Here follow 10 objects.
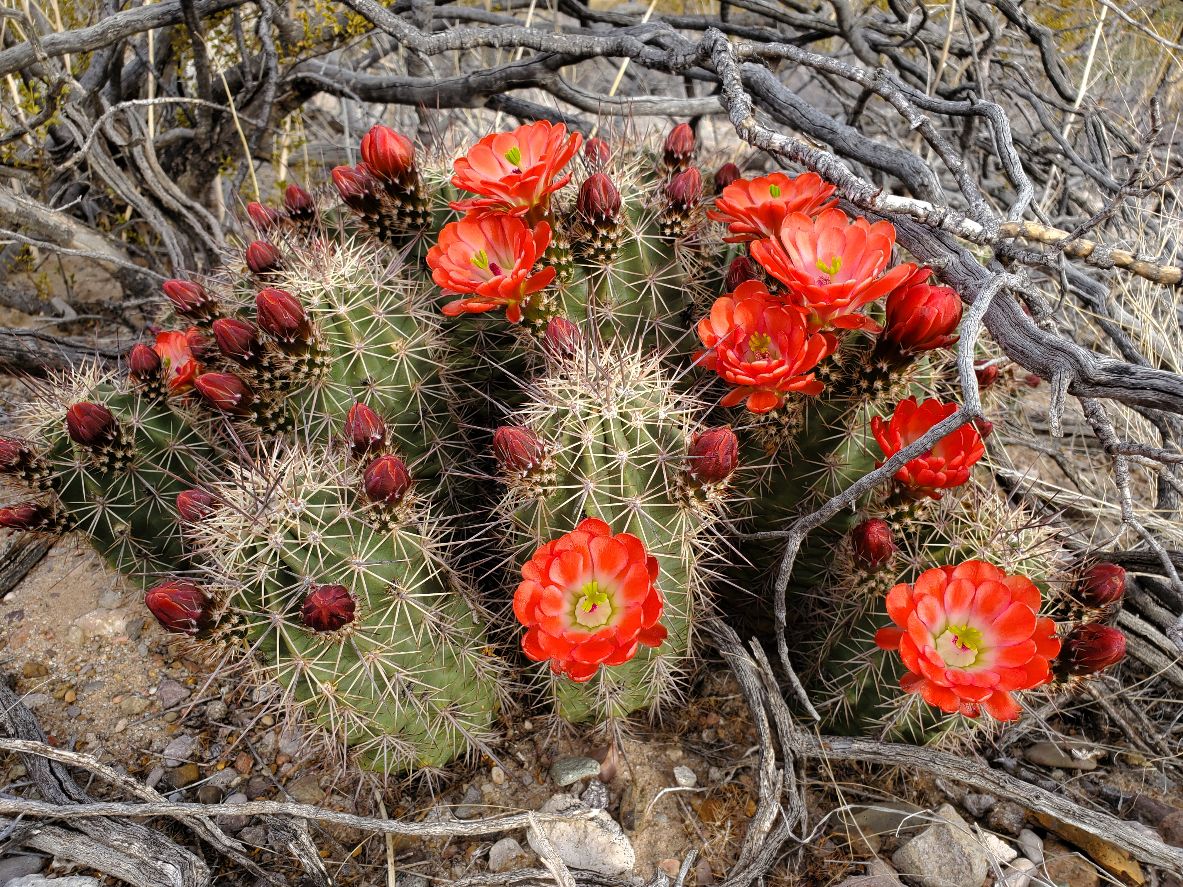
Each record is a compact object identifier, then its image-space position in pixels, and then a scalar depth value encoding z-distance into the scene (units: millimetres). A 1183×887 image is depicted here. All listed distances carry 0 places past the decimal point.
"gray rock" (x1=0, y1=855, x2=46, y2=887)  427
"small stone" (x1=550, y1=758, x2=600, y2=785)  459
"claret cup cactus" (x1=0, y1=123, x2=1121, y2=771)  396
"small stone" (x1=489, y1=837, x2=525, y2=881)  435
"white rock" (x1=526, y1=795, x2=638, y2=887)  430
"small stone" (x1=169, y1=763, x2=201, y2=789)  473
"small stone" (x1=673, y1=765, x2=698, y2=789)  466
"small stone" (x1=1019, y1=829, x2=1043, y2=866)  453
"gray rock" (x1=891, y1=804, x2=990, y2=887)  434
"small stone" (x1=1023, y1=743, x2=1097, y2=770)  498
